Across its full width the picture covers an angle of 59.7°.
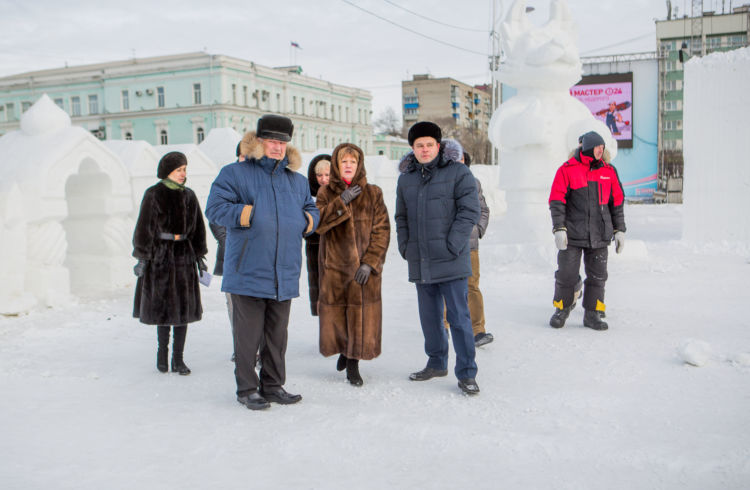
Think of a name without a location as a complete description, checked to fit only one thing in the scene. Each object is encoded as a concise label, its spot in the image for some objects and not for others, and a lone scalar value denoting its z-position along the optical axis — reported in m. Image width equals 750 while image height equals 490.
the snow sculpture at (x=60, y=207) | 6.89
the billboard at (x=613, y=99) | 33.03
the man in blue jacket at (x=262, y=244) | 3.75
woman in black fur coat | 4.55
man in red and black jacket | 5.64
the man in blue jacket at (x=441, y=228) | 4.04
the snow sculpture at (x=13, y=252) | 6.51
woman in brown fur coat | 4.19
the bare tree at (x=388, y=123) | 75.94
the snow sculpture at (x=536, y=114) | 9.06
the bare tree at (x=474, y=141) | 48.69
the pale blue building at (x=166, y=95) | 49.66
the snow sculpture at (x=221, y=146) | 10.64
